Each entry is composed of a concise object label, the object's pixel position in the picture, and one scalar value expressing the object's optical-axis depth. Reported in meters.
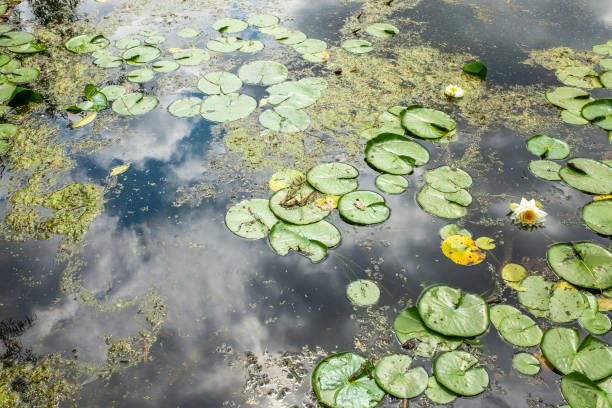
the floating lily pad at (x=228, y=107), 2.98
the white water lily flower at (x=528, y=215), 2.24
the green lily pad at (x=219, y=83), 3.20
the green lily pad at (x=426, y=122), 2.78
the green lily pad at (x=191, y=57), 3.55
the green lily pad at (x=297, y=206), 2.24
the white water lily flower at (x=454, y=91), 3.10
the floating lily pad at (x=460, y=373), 1.60
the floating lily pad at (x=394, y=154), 2.55
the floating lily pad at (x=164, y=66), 3.46
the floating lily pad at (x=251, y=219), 2.23
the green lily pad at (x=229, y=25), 3.95
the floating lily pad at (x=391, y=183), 2.43
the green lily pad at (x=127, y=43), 3.76
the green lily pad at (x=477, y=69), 3.30
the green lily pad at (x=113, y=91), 3.20
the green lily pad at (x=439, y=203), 2.29
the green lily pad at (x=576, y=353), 1.62
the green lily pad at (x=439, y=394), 1.58
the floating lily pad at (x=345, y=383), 1.58
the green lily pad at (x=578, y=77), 3.24
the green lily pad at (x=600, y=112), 2.87
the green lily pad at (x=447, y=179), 2.43
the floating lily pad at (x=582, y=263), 1.94
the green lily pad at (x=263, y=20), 4.04
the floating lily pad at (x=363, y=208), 2.26
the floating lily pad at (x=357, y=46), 3.64
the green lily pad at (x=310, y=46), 3.64
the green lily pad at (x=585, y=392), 1.52
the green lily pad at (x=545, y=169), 2.52
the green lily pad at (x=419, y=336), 1.73
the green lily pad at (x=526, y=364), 1.67
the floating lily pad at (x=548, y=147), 2.65
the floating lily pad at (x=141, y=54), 3.58
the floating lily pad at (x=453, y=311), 1.76
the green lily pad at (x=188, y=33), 3.92
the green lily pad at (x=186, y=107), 3.02
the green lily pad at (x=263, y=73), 3.29
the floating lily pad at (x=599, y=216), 2.21
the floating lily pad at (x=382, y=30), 3.87
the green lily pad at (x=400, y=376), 1.60
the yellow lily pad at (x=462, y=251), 2.08
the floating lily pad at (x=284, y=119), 2.88
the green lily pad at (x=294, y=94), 3.07
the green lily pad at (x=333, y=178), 2.41
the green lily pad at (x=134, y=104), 3.07
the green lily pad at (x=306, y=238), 2.12
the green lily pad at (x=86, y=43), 3.72
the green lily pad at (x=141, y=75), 3.36
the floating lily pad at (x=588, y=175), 2.40
